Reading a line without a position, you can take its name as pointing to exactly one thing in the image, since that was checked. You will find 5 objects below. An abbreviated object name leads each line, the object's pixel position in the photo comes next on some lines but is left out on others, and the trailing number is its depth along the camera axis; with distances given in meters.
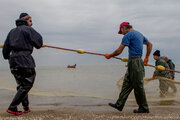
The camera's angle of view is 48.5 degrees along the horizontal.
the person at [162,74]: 7.42
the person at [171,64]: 9.08
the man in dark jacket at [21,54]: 4.08
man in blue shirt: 4.53
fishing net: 7.31
